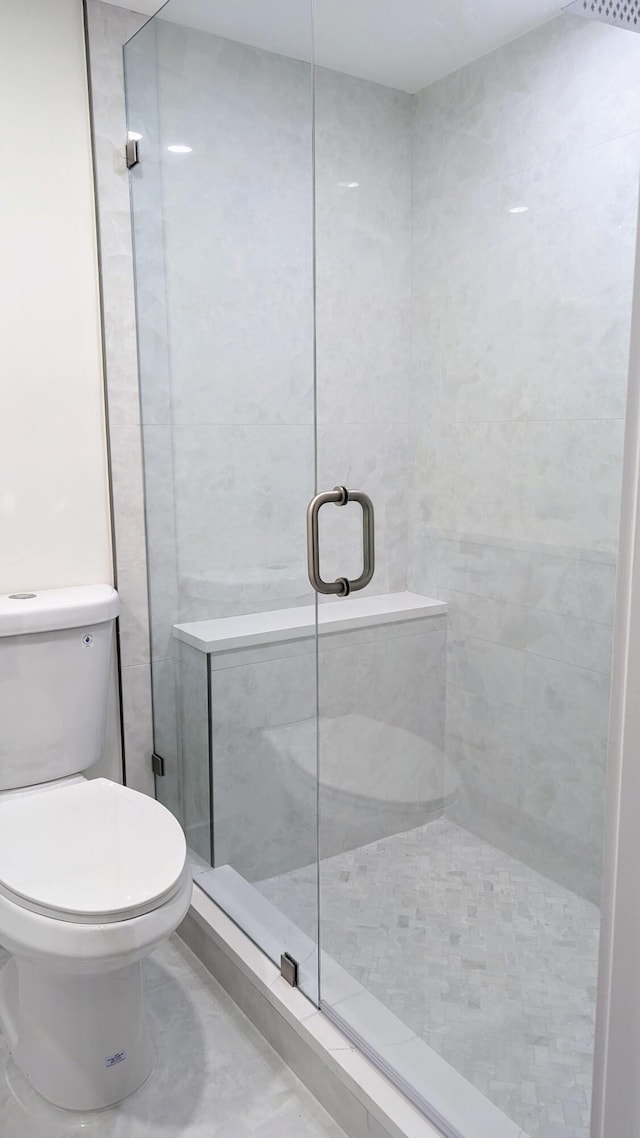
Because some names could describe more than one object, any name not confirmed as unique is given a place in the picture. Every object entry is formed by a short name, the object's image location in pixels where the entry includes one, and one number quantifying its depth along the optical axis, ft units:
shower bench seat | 4.59
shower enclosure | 3.51
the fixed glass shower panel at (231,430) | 5.16
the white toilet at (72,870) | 4.65
